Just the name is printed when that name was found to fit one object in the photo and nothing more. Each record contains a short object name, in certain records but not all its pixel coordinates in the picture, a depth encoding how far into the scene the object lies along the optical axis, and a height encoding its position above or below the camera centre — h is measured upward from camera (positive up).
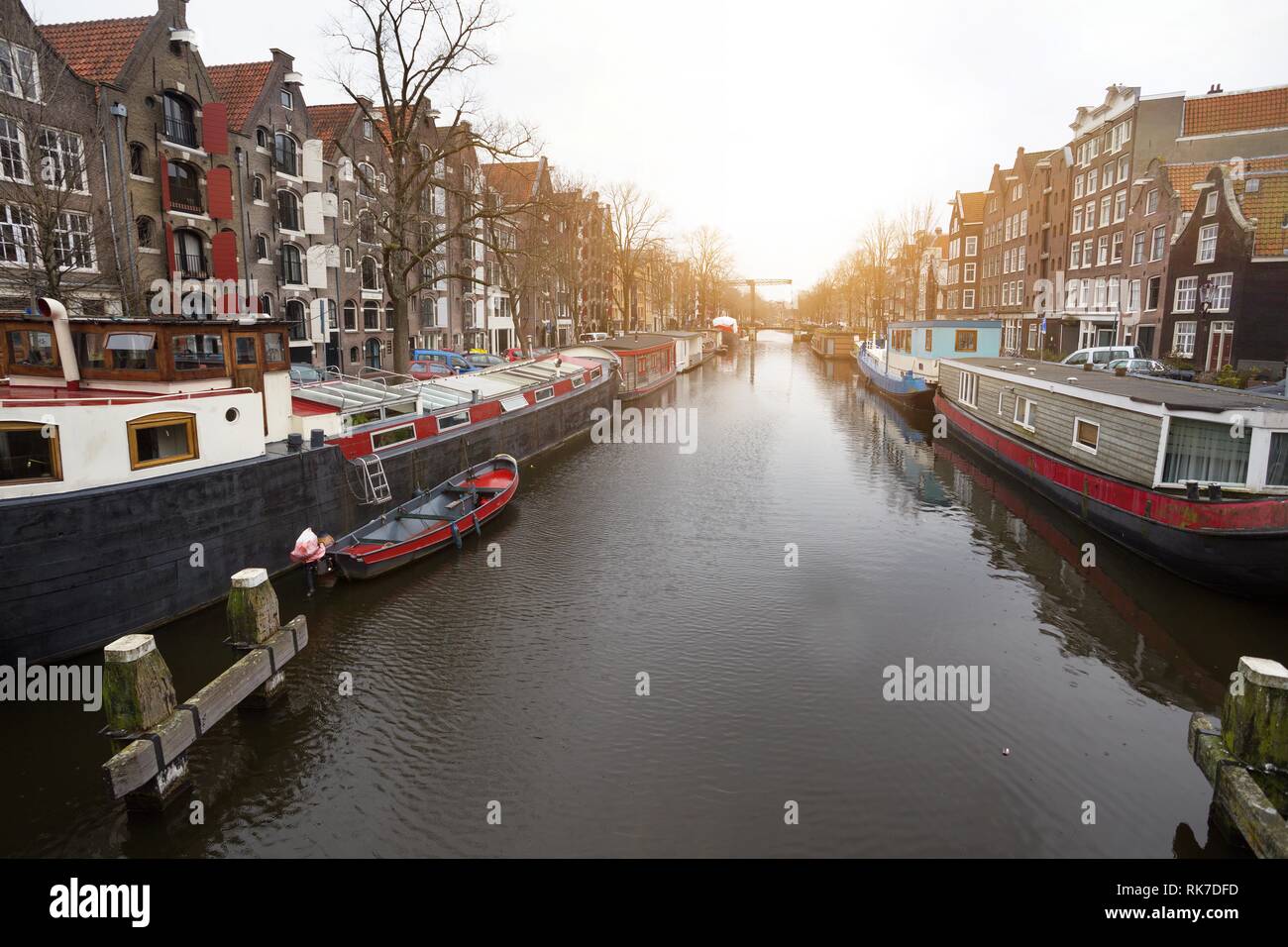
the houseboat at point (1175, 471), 15.91 -3.28
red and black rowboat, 17.64 -4.62
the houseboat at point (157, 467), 12.73 -2.45
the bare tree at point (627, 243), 78.62 +11.14
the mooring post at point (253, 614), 12.13 -4.29
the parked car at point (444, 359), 46.91 -0.69
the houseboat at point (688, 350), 71.31 -0.39
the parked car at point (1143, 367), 37.66 -1.17
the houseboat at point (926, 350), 44.81 -0.32
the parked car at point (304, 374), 33.38 -1.19
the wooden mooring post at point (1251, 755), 8.70 -5.05
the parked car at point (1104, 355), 42.97 -0.63
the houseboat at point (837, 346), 91.06 -0.09
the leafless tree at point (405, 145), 30.70 +8.40
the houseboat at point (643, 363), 49.12 -1.18
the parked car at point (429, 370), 38.58 -1.25
